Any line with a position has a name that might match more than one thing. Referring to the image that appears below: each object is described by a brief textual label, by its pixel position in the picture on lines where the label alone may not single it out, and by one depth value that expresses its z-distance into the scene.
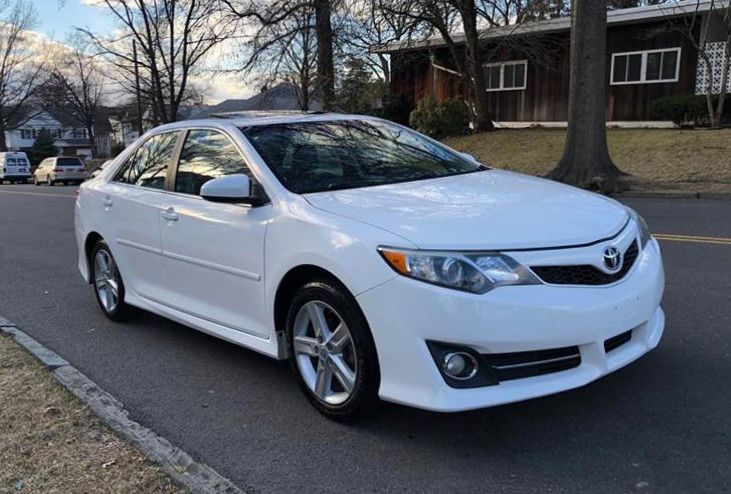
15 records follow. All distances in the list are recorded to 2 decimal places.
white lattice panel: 21.19
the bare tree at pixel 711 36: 19.17
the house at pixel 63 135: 89.13
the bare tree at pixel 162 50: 35.06
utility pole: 37.78
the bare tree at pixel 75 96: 62.88
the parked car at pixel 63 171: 35.69
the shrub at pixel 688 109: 19.92
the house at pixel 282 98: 28.34
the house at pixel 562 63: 21.91
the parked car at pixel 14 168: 41.56
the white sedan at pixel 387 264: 3.04
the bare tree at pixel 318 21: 24.28
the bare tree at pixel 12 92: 56.62
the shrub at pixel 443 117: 24.03
